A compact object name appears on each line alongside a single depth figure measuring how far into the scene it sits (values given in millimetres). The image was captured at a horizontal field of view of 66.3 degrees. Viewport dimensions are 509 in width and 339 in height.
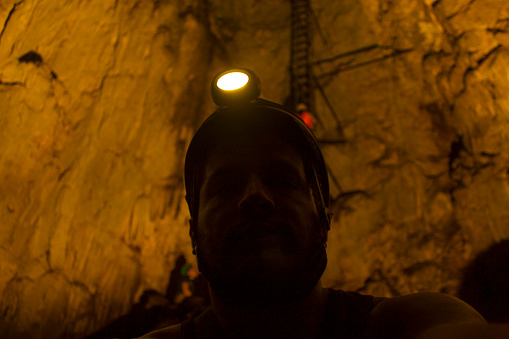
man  450
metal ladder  1636
